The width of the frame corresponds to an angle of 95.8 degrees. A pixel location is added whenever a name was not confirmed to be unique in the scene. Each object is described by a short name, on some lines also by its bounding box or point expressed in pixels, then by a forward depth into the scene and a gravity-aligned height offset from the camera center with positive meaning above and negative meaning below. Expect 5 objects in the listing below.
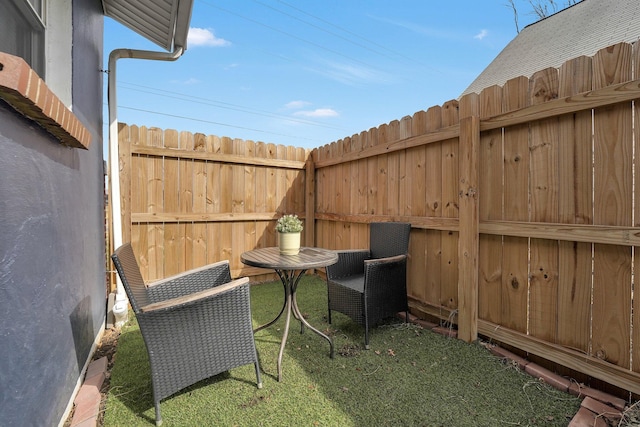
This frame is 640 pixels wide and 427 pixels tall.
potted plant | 2.28 -0.21
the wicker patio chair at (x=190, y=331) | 1.50 -0.68
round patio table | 1.92 -0.37
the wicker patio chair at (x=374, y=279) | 2.32 -0.64
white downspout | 2.93 +0.80
